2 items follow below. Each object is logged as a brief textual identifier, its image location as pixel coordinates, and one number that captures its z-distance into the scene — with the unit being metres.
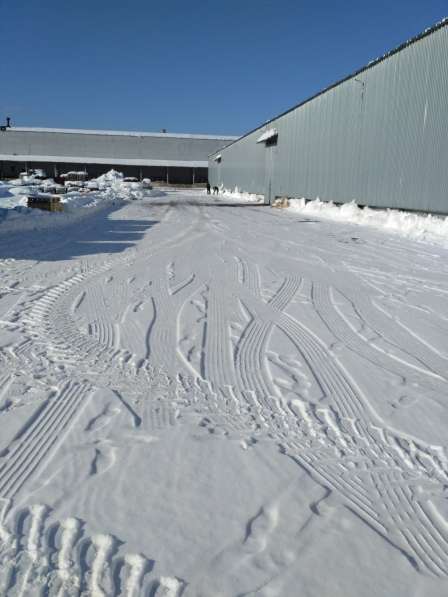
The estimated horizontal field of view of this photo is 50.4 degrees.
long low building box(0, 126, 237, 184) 63.72
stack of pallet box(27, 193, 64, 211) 16.34
